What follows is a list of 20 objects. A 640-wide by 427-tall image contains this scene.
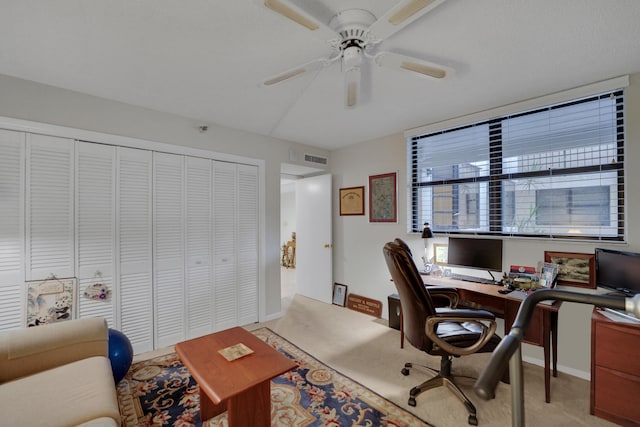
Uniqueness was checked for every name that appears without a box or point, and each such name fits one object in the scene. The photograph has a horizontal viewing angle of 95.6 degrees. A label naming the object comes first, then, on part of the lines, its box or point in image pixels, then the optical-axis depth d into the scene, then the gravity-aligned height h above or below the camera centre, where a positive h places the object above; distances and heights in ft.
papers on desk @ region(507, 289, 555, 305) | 7.37 -2.16
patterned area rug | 6.31 -4.49
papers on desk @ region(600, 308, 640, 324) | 6.16 -2.27
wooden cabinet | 6.06 -3.41
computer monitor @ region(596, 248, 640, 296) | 6.72 -1.39
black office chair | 6.27 -2.54
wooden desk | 7.04 -2.66
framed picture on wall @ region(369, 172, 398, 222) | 12.39 +0.68
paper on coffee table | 6.16 -3.04
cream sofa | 4.65 -3.18
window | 7.95 +1.28
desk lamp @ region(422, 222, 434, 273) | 10.50 -1.17
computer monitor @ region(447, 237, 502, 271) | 9.37 -1.35
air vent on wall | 14.10 +2.71
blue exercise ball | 7.27 -3.60
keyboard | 9.26 -2.19
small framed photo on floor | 14.12 -3.99
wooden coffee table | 5.26 -3.09
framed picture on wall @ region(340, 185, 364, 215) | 13.69 +0.61
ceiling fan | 4.51 +3.16
